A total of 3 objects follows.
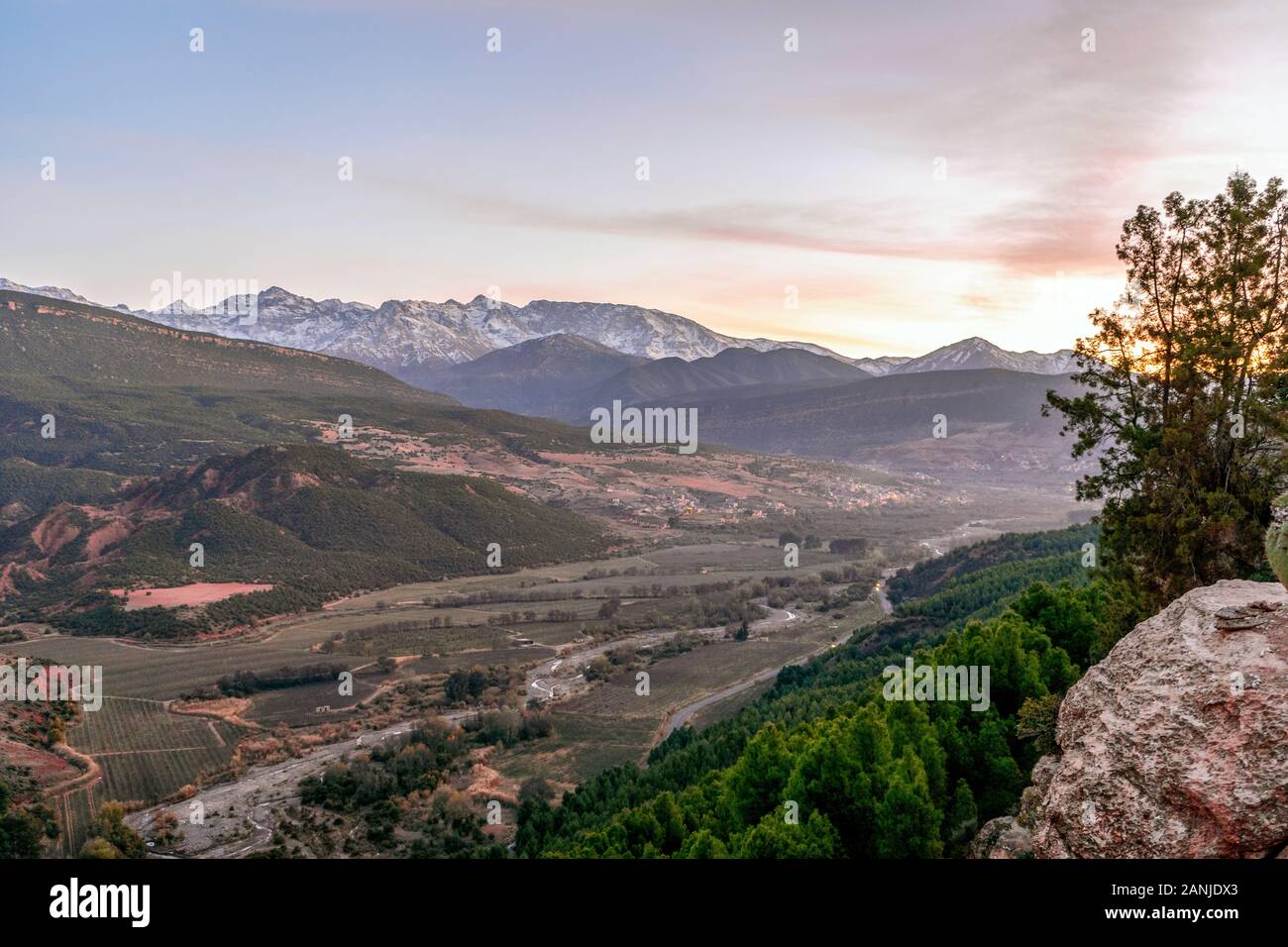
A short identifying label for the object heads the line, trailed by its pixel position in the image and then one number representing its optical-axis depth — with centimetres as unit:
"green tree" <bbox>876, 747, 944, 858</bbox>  1828
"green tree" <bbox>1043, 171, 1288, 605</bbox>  1712
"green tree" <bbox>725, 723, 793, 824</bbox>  2283
